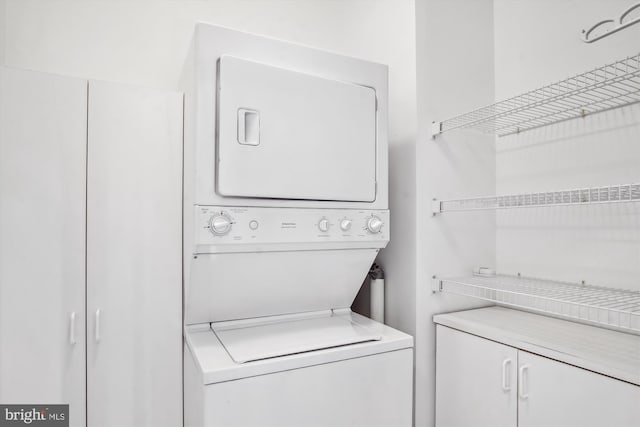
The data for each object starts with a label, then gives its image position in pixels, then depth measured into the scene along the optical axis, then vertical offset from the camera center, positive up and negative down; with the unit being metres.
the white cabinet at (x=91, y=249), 1.48 -0.15
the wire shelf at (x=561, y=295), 1.38 -0.34
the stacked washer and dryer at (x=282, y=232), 1.43 -0.07
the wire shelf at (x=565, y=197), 1.32 +0.08
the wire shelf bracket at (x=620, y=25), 1.14 +0.61
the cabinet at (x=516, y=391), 1.27 -0.69
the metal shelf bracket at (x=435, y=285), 1.97 -0.37
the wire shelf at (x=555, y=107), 1.58 +0.52
